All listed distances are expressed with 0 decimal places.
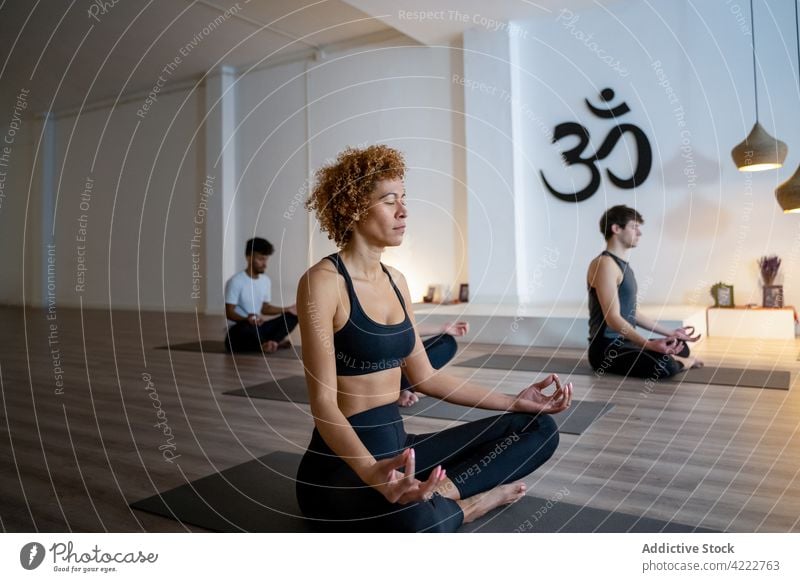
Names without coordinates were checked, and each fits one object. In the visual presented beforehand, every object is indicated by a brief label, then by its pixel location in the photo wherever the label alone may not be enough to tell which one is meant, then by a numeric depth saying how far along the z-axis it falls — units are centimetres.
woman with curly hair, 169
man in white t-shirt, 556
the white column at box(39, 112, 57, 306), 1175
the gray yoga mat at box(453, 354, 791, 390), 402
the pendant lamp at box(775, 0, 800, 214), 513
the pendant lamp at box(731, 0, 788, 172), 544
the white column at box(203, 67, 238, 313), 962
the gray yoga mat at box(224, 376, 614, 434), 316
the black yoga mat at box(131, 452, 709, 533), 191
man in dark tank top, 418
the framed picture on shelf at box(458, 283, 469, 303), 771
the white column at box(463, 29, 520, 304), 722
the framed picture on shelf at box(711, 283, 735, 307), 617
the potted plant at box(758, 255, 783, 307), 597
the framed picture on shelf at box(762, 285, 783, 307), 596
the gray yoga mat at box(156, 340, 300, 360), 562
